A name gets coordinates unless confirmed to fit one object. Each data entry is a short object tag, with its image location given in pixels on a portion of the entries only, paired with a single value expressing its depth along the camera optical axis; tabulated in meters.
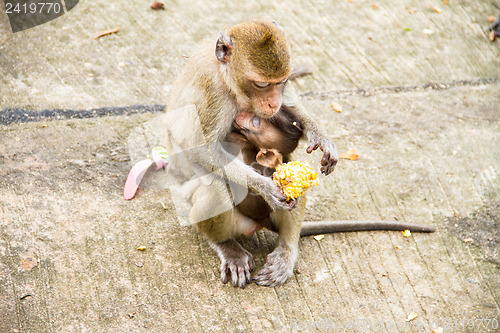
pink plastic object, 8.50
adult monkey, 7.02
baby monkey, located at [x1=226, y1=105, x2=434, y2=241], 7.60
